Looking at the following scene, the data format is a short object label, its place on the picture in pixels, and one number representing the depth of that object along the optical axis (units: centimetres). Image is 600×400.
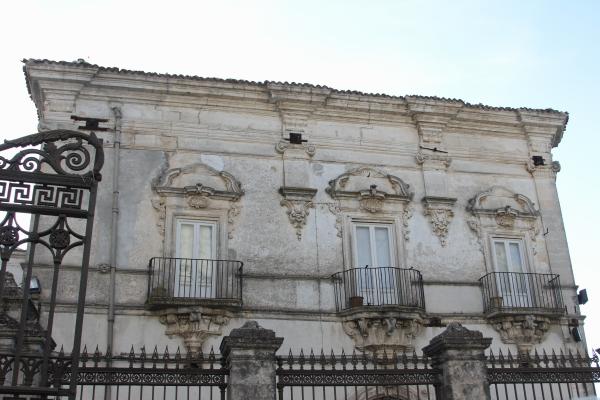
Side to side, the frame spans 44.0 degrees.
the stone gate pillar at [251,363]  861
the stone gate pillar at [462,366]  920
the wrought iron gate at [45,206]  778
